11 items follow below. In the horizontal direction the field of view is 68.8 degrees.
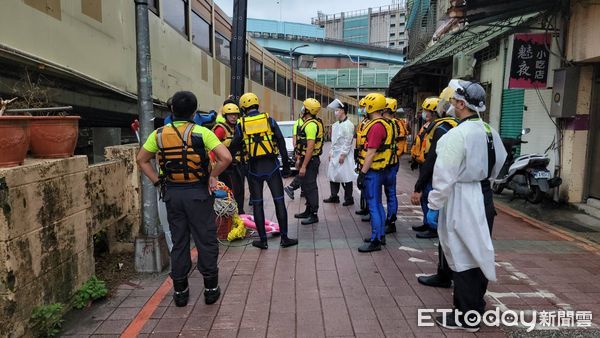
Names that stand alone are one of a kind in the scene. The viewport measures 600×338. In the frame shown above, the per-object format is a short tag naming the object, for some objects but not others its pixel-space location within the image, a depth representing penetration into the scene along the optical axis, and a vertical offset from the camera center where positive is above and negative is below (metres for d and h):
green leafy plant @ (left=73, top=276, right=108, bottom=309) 3.79 -1.57
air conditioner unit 12.05 +1.58
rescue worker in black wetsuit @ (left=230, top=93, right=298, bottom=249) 5.25 -0.43
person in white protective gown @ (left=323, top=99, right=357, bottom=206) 7.84 -0.59
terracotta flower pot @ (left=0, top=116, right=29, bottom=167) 2.94 -0.19
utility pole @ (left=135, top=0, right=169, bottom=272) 4.48 -0.71
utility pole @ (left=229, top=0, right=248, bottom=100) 9.62 +1.56
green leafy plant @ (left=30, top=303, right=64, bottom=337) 3.15 -1.51
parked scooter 7.68 -1.00
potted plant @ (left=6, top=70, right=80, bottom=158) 3.46 -0.13
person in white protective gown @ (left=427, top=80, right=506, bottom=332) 3.28 -0.59
